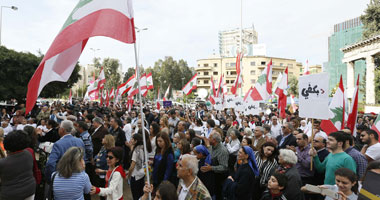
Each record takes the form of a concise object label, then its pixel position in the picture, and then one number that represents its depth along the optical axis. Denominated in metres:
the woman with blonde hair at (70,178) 3.12
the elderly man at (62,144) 4.28
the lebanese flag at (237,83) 17.16
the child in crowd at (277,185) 3.47
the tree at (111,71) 49.62
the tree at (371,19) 38.47
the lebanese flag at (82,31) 3.15
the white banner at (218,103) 15.90
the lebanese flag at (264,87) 12.08
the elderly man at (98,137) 6.41
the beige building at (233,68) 77.62
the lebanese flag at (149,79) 19.21
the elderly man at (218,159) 5.34
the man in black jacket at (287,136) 6.85
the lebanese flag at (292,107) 17.64
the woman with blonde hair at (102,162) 5.02
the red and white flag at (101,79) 16.82
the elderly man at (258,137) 6.68
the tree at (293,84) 57.49
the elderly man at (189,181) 3.11
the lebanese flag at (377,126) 5.78
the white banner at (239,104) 12.81
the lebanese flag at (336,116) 6.79
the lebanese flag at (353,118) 6.65
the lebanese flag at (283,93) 11.51
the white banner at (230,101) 13.95
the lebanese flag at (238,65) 18.25
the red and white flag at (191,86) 18.97
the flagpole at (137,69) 3.32
